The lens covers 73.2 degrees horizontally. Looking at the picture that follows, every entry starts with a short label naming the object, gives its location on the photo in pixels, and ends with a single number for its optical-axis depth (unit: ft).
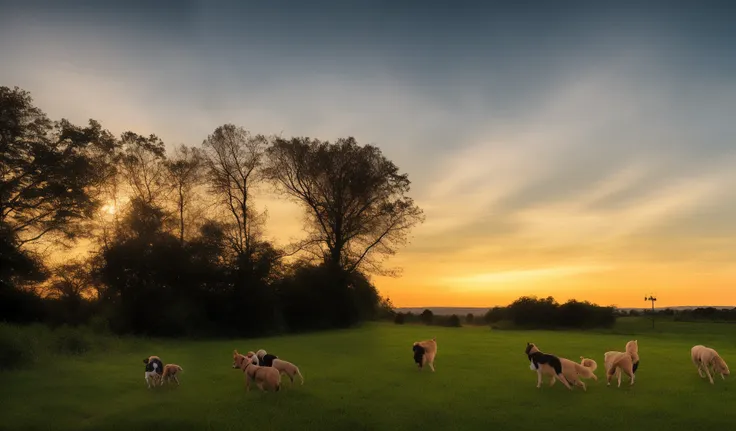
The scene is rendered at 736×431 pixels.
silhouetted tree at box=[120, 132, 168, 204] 144.05
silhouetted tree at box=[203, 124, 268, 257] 152.76
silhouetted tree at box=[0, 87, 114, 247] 110.93
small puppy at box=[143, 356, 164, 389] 50.57
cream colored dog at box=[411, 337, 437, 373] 58.85
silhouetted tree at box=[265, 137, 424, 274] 164.04
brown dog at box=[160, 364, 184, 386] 51.44
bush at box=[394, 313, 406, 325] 193.06
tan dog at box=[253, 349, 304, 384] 49.52
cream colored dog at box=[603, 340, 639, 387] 47.80
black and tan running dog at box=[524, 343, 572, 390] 46.42
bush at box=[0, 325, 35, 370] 61.46
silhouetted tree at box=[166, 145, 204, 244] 150.20
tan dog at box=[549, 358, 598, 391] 46.73
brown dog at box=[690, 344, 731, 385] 51.03
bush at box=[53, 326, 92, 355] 76.45
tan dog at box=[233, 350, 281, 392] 45.42
